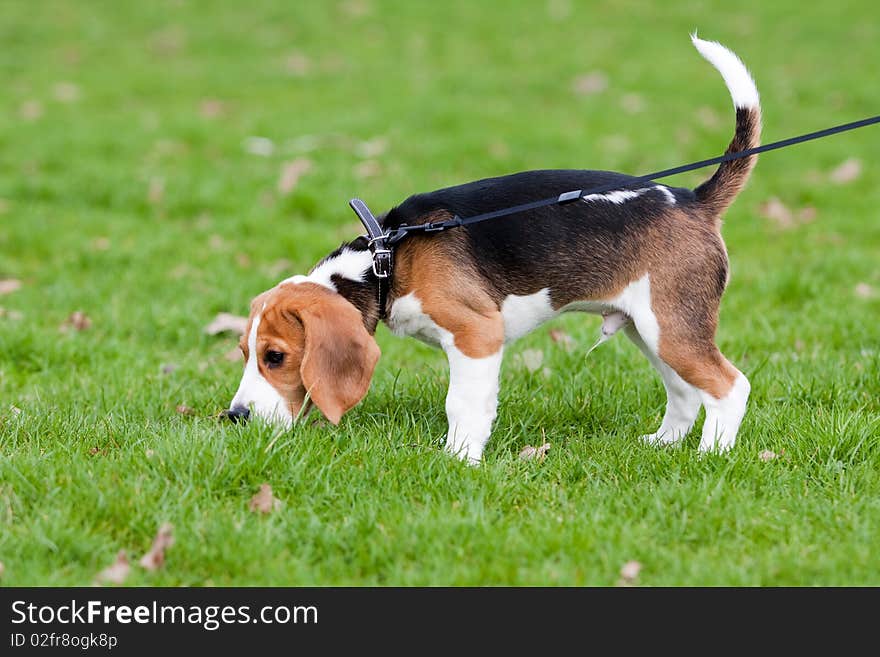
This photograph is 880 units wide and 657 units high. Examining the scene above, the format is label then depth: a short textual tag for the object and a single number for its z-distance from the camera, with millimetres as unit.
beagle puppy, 8531
